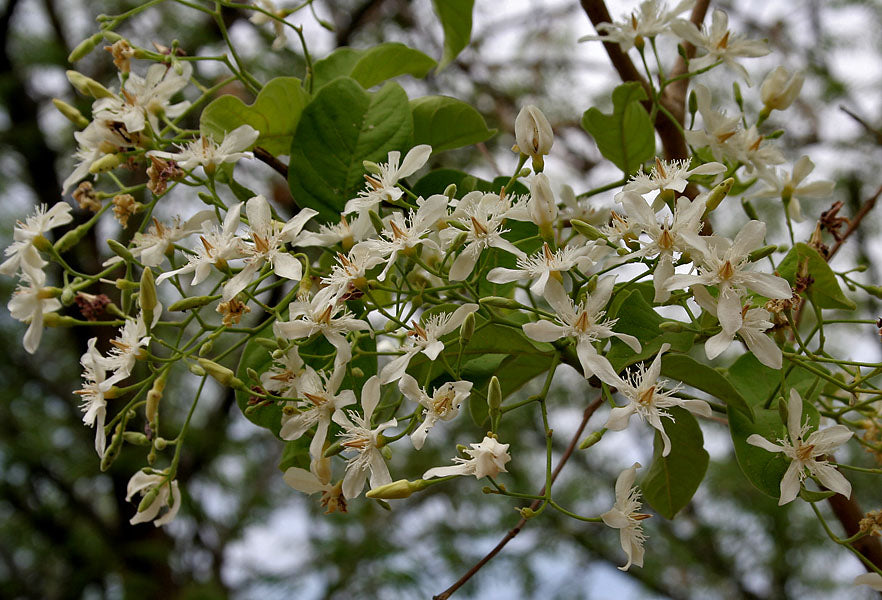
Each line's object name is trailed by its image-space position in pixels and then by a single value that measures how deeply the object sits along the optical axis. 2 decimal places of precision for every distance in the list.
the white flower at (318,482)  0.50
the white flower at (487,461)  0.42
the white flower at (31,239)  0.53
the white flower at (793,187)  0.61
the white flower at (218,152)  0.53
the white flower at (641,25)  0.64
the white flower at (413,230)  0.46
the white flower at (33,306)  0.53
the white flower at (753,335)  0.43
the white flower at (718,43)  0.65
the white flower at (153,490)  0.54
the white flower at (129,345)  0.50
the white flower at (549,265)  0.44
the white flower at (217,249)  0.49
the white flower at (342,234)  0.49
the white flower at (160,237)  0.53
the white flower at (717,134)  0.57
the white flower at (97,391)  0.50
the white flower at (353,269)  0.46
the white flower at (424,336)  0.46
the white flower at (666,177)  0.46
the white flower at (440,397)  0.45
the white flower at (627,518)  0.47
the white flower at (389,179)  0.49
